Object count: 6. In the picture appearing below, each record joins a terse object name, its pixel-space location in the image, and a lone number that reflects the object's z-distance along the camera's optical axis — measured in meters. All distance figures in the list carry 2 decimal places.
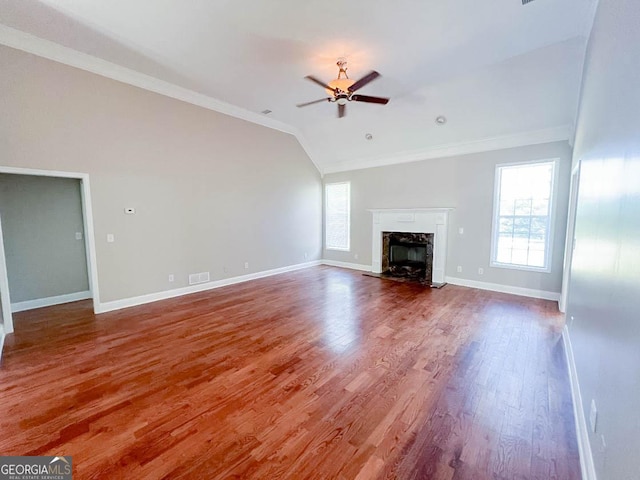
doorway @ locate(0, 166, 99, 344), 3.29
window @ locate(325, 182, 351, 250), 7.66
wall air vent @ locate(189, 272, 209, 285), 5.20
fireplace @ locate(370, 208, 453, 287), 5.78
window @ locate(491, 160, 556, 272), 4.70
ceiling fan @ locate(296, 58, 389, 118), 3.53
